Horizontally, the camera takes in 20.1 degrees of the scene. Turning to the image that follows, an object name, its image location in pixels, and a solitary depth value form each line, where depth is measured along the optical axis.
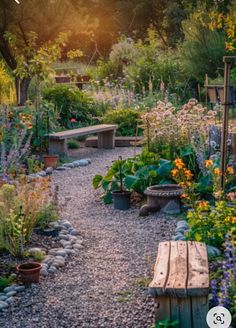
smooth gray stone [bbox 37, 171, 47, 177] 9.52
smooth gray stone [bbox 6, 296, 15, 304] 4.58
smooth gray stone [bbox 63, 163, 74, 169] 10.49
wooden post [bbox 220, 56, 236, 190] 5.92
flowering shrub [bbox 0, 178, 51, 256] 5.46
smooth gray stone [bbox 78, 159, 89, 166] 10.67
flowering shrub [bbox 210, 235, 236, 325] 3.83
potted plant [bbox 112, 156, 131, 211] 7.43
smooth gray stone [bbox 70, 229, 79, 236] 6.33
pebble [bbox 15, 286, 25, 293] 4.80
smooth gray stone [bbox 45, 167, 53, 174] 9.92
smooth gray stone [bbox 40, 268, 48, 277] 5.15
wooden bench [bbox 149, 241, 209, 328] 3.70
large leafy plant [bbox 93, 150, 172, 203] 7.55
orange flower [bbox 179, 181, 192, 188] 5.88
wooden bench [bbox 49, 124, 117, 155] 11.14
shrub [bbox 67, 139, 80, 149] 12.41
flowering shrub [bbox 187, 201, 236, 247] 5.06
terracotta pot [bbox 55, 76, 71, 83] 17.59
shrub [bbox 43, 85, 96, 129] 13.39
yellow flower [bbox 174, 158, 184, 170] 5.72
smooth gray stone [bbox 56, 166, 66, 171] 10.24
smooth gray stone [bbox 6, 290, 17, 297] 4.69
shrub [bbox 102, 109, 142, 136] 13.55
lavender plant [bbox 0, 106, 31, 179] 9.88
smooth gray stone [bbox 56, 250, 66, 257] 5.61
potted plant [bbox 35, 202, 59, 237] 6.23
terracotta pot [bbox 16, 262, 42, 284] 4.87
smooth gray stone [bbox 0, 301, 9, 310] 4.48
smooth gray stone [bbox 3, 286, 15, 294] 4.77
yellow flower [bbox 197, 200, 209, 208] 5.23
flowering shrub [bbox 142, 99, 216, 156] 8.66
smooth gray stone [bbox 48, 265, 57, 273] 5.23
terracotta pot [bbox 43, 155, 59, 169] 10.28
